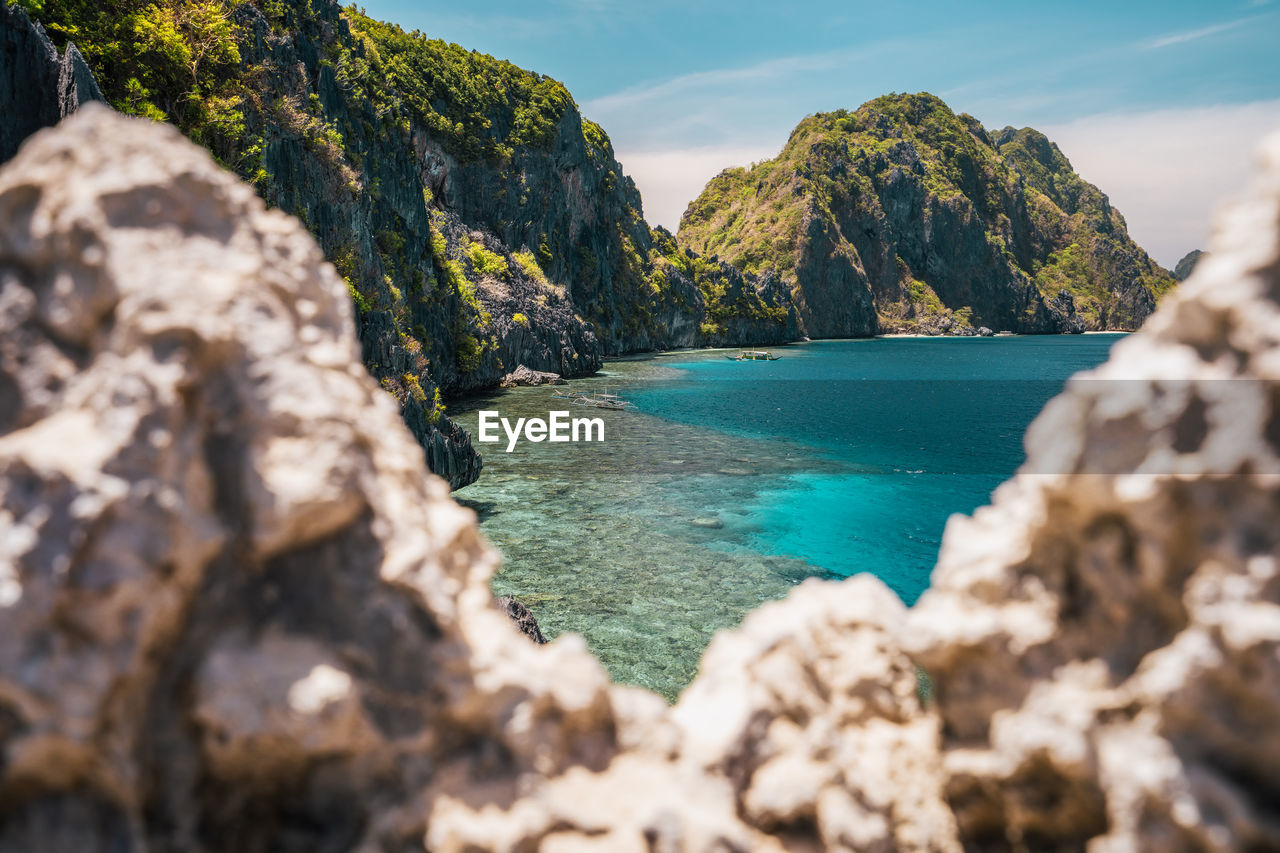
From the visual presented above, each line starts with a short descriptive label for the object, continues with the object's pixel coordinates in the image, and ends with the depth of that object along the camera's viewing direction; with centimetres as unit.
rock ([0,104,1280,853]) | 317
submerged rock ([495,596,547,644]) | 1686
